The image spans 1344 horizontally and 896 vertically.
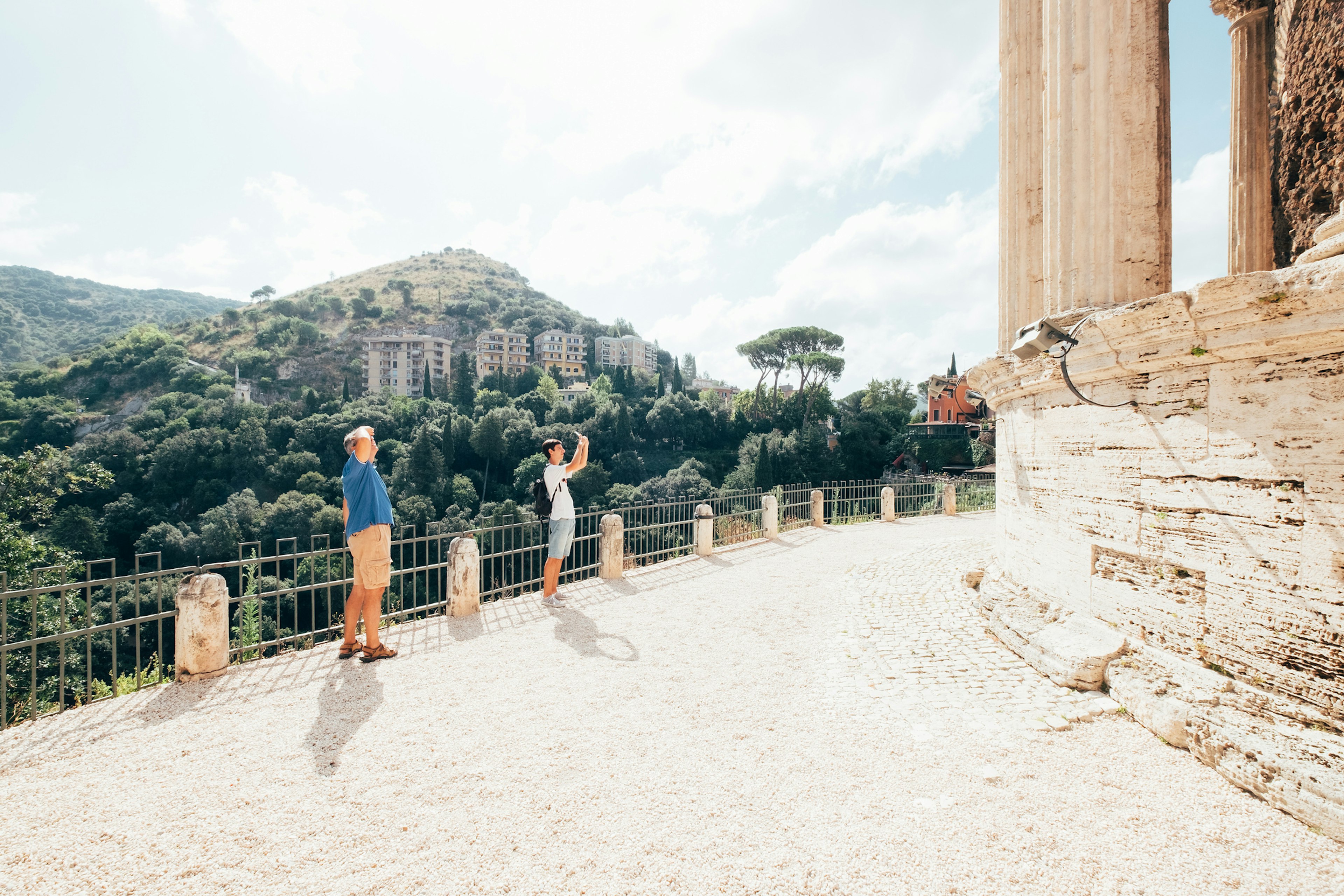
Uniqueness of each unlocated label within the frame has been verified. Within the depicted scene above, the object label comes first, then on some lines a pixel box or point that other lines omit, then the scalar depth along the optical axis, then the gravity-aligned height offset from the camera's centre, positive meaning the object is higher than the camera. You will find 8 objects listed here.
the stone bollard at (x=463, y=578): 5.86 -1.34
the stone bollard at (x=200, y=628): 4.08 -1.27
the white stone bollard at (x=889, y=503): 14.83 -1.61
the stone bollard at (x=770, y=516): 11.51 -1.46
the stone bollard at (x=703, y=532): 9.52 -1.45
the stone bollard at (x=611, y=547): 7.63 -1.36
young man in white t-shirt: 6.23 -0.69
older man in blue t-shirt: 4.52 -0.65
